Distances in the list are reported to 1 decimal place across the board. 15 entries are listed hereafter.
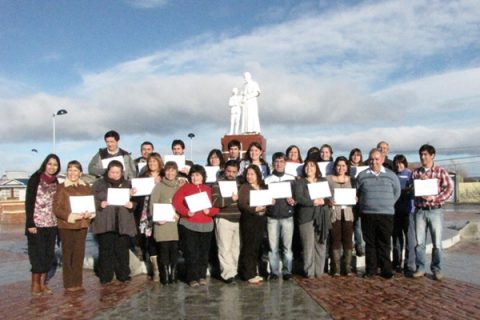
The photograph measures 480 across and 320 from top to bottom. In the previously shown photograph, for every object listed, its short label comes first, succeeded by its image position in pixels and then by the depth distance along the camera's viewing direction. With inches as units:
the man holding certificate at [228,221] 311.7
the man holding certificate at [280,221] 318.0
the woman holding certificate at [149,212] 331.1
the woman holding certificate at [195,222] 309.1
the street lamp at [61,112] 1240.1
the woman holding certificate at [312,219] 319.0
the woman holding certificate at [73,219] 300.5
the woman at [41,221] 298.8
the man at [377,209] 321.4
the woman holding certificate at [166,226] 313.0
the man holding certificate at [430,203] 316.2
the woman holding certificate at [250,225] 313.1
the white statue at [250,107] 884.0
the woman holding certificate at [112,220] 314.3
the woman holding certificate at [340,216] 327.6
